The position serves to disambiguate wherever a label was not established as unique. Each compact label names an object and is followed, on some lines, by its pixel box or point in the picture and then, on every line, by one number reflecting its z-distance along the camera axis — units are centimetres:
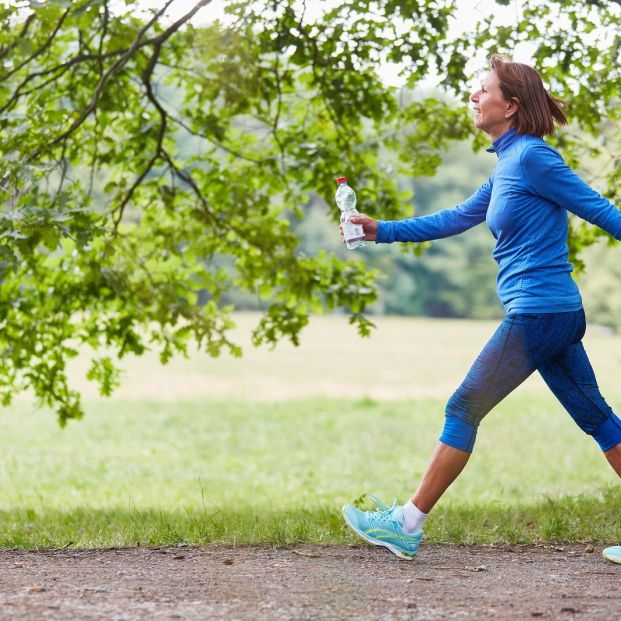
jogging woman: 751
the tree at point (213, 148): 1302
